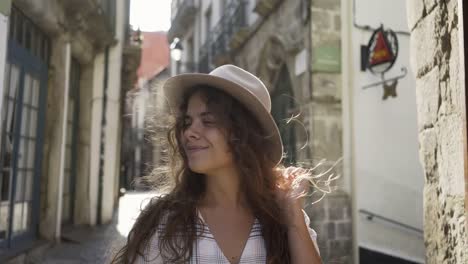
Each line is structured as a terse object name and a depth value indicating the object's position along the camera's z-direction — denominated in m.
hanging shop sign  6.22
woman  1.48
